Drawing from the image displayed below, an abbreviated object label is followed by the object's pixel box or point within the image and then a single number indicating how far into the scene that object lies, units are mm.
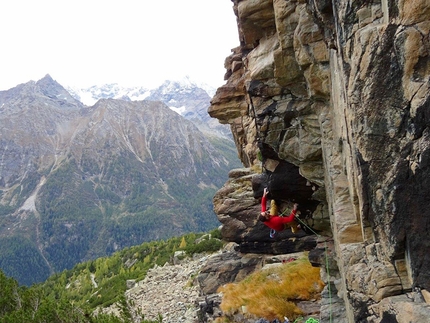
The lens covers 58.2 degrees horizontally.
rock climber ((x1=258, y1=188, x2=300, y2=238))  14953
